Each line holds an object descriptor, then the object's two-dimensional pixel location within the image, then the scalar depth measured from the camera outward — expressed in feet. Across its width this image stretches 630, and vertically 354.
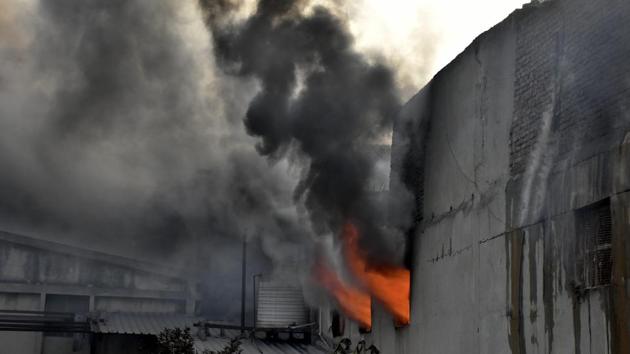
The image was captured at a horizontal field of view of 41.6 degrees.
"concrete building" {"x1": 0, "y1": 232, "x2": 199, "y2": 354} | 72.59
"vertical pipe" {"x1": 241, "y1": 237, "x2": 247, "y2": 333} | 75.49
